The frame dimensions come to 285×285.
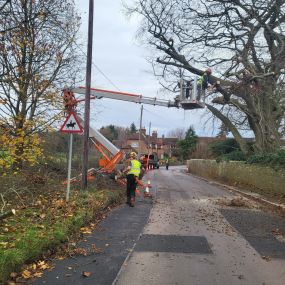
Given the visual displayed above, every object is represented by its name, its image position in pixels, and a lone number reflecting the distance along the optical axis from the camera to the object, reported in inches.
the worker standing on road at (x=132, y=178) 417.2
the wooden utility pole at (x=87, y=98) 421.6
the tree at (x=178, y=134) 4150.9
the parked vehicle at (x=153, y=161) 1760.5
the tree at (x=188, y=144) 2791.9
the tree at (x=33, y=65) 390.8
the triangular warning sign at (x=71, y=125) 346.1
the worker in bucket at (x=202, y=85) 542.6
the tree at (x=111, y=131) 3066.9
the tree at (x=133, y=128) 4061.3
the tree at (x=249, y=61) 683.8
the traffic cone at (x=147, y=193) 501.6
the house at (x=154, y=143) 3255.2
